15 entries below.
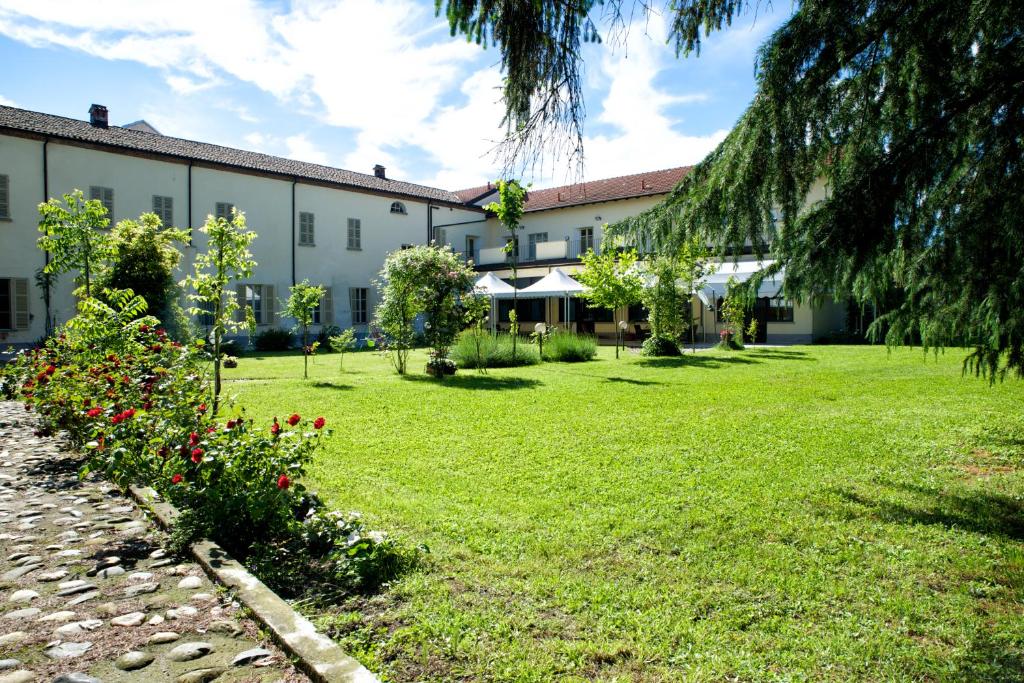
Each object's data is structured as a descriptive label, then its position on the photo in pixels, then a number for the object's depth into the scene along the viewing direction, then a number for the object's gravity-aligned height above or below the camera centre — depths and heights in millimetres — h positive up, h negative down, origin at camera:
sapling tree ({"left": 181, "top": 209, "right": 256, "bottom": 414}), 8602 +849
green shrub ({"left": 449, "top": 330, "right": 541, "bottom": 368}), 16141 -647
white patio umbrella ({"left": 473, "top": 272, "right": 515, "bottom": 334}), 26691 +1745
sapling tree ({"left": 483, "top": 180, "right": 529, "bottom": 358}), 15641 +2930
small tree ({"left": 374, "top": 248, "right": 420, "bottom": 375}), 13758 +517
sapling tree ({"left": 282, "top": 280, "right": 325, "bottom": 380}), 14938 +610
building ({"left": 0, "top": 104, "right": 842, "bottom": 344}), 20109 +4861
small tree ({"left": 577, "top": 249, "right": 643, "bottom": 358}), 18594 +1361
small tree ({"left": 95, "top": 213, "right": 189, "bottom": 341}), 16188 +1487
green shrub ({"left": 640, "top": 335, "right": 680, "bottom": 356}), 19109 -596
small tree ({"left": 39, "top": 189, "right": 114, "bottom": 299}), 10570 +1598
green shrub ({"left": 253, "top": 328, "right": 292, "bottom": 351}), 24031 -436
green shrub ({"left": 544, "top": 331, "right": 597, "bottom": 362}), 18062 -590
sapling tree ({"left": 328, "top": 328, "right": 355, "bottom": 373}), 16984 -333
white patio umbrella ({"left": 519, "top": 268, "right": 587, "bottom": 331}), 24828 +1621
